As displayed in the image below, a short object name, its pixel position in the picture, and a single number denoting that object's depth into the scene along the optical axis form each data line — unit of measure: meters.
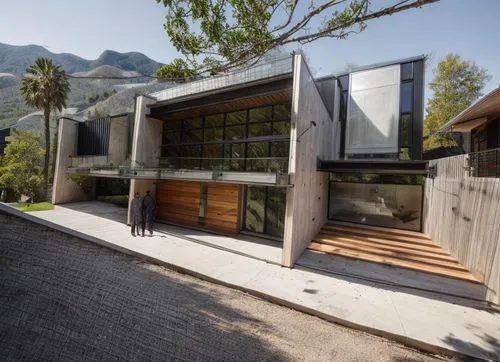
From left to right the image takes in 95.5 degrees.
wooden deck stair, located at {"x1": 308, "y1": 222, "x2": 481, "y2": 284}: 7.96
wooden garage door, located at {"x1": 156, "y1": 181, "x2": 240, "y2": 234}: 11.71
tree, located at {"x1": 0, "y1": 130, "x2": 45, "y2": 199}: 17.89
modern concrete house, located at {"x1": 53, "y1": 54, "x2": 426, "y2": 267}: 9.56
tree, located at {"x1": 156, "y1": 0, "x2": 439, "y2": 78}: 4.84
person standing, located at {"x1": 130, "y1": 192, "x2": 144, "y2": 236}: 10.62
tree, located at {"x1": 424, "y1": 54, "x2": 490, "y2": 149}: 17.72
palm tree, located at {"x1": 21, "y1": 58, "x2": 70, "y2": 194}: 21.39
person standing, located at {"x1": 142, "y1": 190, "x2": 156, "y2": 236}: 10.86
